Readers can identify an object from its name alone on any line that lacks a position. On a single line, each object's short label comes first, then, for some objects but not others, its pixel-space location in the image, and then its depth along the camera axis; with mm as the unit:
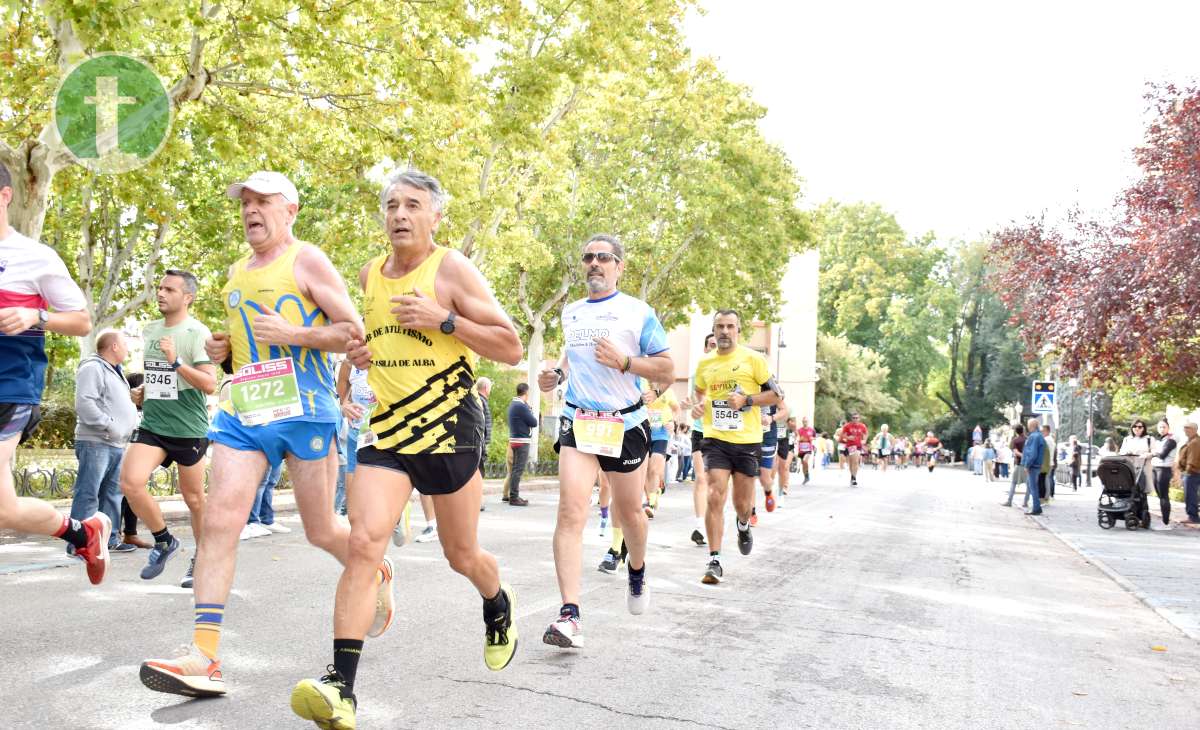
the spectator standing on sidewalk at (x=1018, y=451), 28792
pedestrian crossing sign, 28531
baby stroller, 18766
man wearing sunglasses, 6480
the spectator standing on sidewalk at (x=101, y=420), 9195
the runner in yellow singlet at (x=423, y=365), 4578
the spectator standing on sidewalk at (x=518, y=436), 18844
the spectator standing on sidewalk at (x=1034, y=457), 23250
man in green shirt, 7367
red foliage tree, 18609
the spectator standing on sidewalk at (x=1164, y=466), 20078
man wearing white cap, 4777
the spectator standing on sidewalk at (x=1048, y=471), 24906
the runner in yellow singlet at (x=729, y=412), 9266
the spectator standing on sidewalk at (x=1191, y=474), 19984
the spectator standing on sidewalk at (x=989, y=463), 45031
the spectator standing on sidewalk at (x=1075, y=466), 34122
